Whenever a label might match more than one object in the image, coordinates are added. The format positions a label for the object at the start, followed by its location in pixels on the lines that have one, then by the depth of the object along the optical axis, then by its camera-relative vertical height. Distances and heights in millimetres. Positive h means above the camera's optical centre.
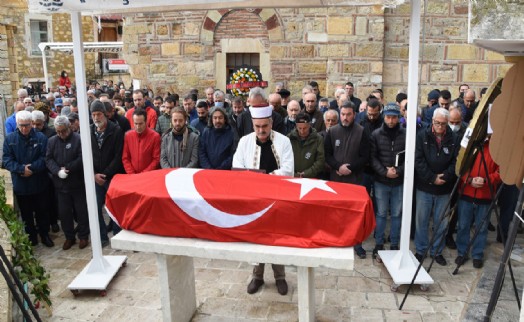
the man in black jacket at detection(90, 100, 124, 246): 6004 -923
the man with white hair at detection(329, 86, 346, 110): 8116 -503
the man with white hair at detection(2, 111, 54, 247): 6062 -1175
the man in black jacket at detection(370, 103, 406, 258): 5430 -1073
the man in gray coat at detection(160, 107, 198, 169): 5801 -880
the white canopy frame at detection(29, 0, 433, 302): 4176 -268
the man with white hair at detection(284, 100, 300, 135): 6500 -567
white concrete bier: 3438 -1328
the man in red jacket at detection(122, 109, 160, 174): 5895 -904
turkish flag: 3512 -999
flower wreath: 9258 -171
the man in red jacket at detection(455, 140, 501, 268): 5156 -1433
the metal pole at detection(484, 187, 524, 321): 2781 -1043
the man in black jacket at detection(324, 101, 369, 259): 5574 -877
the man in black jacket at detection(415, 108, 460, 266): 5199 -1035
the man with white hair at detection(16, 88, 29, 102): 10089 -413
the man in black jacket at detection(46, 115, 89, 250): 5906 -1239
